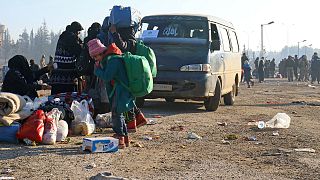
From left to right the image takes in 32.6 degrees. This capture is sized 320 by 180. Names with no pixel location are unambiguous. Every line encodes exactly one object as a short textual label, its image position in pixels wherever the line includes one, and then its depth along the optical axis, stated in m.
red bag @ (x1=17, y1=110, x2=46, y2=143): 7.05
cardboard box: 6.59
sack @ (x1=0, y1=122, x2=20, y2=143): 7.14
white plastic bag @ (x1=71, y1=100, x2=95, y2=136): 8.01
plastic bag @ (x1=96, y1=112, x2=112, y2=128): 8.83
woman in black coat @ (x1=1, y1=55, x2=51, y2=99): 8.26
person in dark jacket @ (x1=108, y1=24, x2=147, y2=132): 7.87
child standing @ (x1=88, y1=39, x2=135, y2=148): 6.91
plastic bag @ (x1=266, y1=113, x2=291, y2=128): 9.50
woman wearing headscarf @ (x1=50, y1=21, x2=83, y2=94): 9.16
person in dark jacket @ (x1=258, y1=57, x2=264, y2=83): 38.00
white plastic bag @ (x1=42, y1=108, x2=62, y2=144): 7.15
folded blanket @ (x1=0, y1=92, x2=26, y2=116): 7.16
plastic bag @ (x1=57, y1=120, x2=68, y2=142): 7.41
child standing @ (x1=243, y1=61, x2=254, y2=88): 29.57
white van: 11.30
